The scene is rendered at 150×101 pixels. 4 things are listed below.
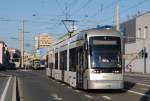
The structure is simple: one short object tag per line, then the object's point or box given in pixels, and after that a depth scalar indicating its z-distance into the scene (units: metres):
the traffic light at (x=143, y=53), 51.54
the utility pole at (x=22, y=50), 90.96
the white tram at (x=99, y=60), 16.03
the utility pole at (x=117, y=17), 37.90
